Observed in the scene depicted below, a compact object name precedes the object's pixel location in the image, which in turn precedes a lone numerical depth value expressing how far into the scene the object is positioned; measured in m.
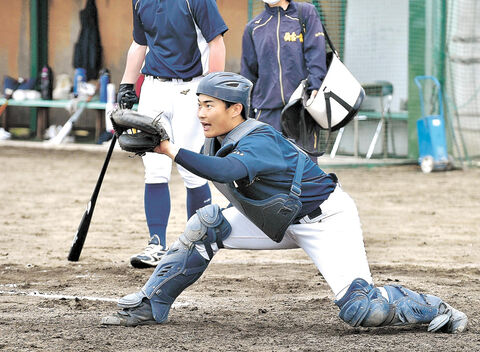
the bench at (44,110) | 28.44
